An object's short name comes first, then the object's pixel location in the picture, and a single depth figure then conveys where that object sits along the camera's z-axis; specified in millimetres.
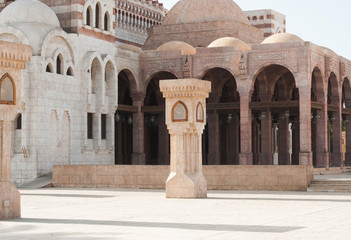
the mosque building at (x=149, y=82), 31641
